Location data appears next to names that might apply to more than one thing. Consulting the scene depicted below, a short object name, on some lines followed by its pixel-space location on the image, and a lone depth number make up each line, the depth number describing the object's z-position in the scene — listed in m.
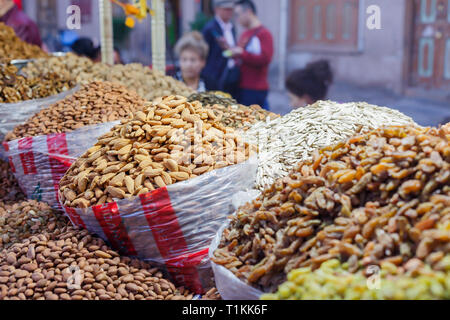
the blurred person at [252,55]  3.38
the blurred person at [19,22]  3.26
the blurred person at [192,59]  3.25
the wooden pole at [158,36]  2.81
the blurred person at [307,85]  2.90
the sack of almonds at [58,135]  1.94
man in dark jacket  3.68
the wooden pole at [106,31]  2.96
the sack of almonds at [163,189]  1.44
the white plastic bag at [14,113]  2.26
